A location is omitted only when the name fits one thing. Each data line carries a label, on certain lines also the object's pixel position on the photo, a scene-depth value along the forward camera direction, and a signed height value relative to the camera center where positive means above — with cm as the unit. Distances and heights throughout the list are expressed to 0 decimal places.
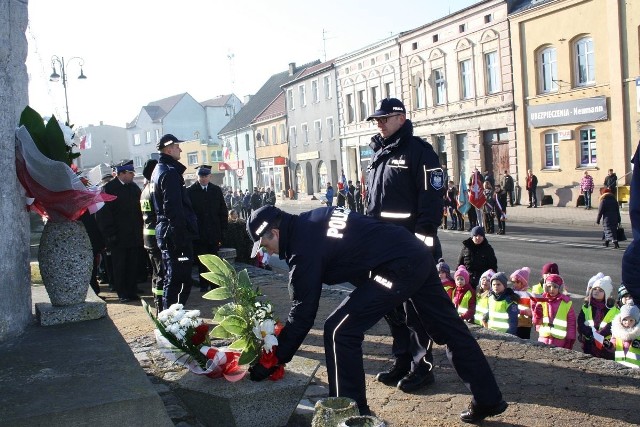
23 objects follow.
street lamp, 2653 +500
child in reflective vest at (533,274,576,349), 711 -157
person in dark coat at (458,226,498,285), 978 -119
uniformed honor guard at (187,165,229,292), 1005 -34
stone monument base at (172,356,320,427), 423 -133
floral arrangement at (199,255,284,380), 428 -84
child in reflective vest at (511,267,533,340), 759 -161
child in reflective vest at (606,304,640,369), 642 -162
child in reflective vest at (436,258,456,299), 863 -131
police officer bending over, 402 -54
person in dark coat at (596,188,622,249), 1636 -122
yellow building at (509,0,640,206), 2577 +323
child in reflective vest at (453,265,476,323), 825 -148
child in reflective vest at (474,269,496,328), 786 -147
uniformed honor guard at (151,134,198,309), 699 -31
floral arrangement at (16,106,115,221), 495 +20
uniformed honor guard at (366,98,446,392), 514 -15
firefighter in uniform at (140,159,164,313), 768 -51
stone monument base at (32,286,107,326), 497 -83
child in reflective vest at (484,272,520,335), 756 -151
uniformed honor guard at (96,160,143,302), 967 -45
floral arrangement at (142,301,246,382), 449 -107
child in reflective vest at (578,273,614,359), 691 -155
